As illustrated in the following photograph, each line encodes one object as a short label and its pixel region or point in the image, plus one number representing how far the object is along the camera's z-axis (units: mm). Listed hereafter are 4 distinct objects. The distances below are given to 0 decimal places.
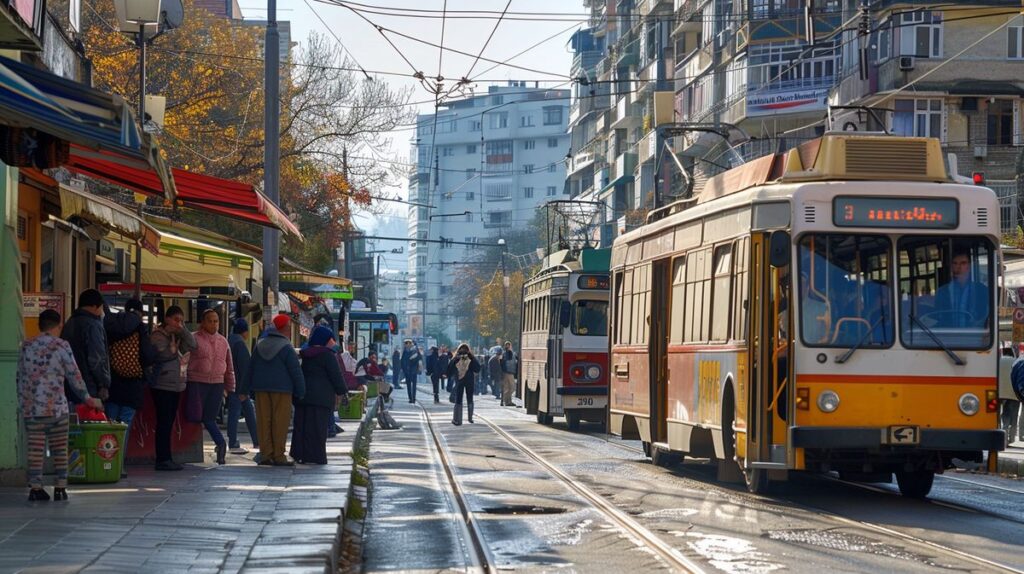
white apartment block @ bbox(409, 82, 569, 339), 167875
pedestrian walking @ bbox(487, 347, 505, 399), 54934
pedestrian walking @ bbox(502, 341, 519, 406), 49094
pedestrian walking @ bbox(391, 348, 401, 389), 71500
